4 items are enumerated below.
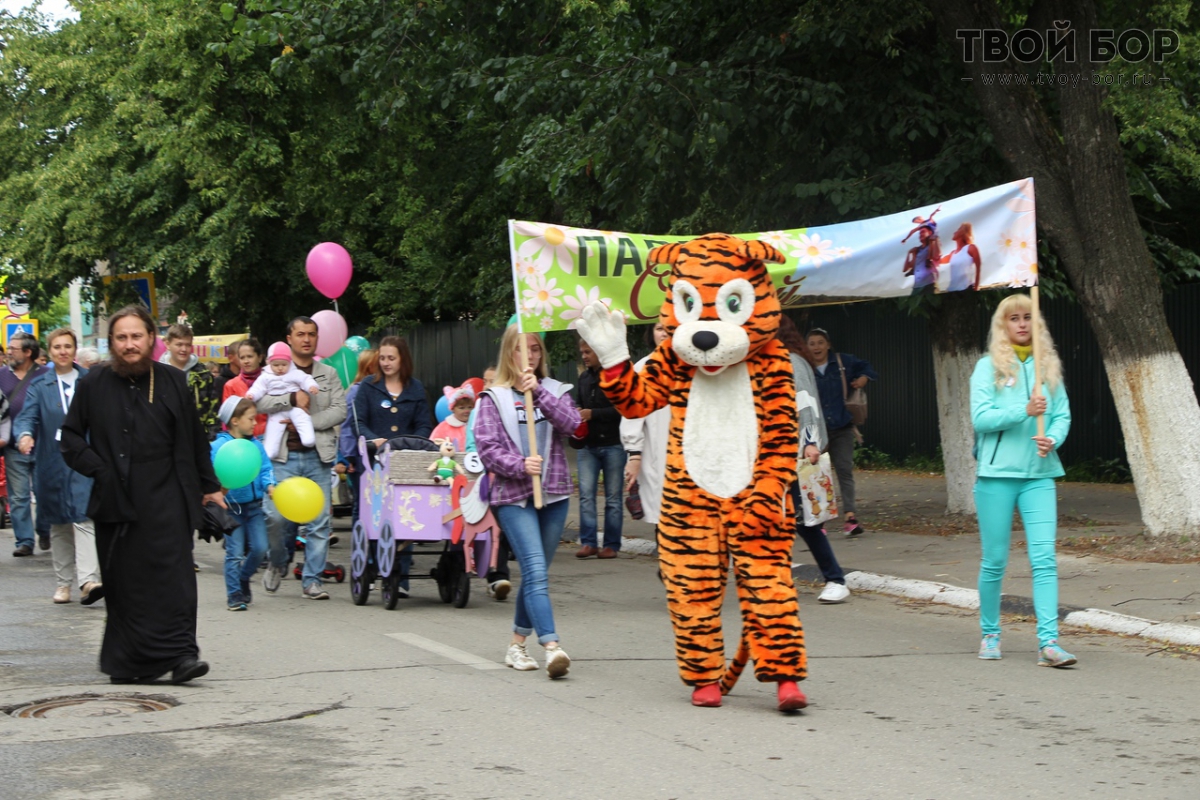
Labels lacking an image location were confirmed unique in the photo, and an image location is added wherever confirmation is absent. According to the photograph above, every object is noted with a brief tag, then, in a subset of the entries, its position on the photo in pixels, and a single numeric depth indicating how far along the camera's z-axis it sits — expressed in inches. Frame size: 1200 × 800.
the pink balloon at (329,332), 572.1
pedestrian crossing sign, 1630.7
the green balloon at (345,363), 624.1
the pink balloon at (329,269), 625.6
